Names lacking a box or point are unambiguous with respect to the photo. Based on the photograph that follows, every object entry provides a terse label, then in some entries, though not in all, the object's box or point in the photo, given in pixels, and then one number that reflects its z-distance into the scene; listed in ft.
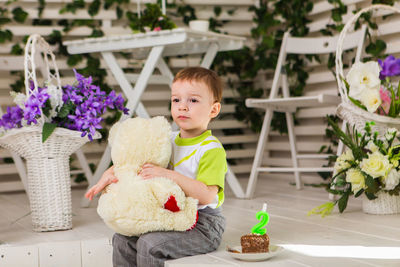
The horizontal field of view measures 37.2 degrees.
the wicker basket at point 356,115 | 8.30
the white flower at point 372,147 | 8.25
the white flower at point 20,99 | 7.57
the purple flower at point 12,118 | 7.59
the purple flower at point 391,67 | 8.39
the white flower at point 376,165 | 7.90
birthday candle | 5.62
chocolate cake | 5.51
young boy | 5.52
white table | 9.31
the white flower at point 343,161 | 8.45
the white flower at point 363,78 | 8.23
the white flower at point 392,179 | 7.94
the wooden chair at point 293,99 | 9.79
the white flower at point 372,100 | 8.19
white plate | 5.40
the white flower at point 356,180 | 8.11
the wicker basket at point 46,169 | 7.58
